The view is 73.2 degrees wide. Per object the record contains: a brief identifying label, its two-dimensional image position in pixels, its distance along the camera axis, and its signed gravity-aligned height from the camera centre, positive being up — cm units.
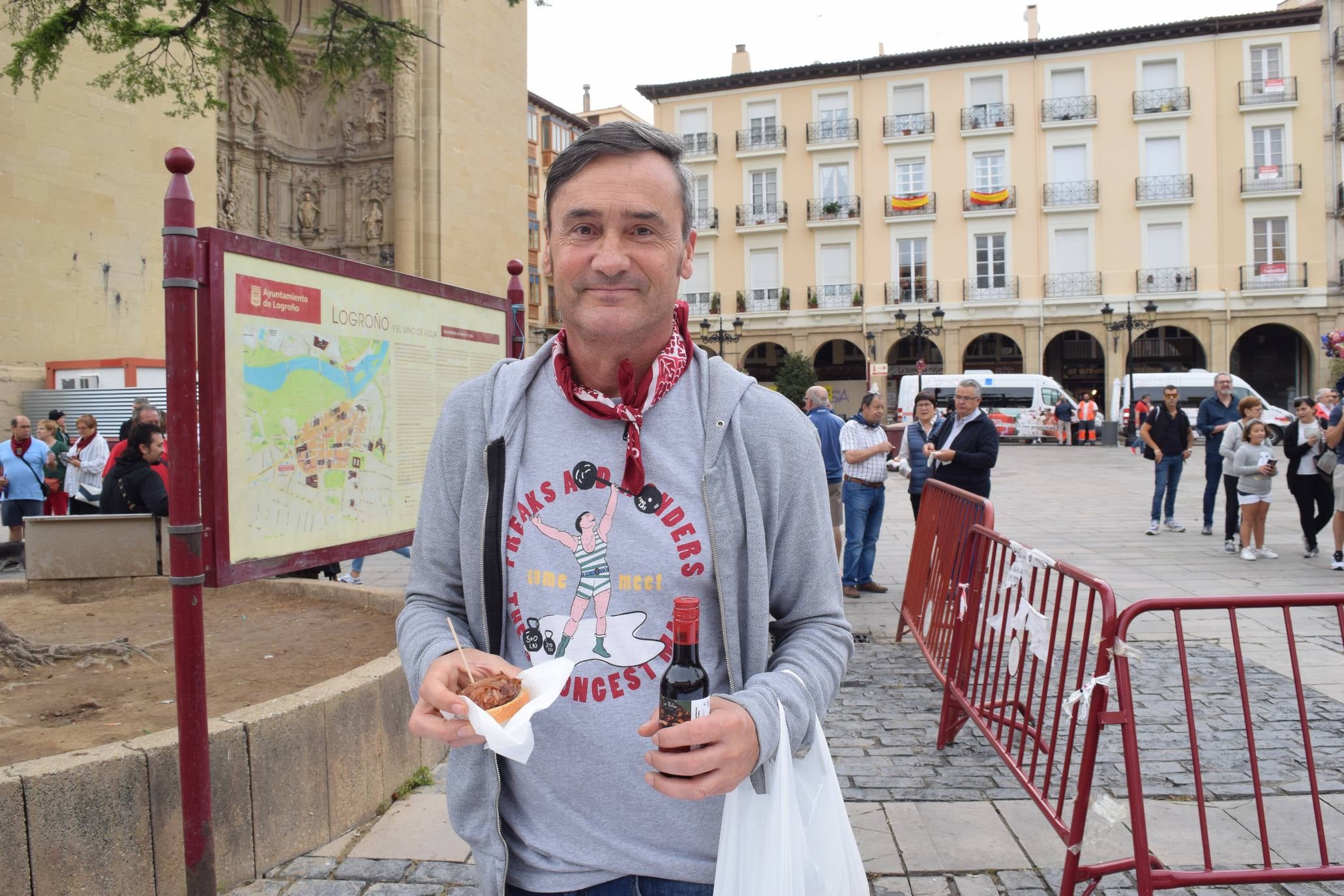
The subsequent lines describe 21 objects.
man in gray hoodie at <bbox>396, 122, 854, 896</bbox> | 146 -19
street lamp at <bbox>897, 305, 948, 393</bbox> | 3275 +431
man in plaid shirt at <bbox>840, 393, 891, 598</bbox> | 827 -58
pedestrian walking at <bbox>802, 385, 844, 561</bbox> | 841 -5
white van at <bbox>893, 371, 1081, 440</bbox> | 3161 +114
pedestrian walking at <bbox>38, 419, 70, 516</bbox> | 1103 -29
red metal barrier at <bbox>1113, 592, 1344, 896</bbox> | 246 -96
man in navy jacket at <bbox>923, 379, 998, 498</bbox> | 755 -11
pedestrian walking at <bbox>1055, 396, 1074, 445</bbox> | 3050 +50
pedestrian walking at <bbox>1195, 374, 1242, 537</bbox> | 1121 +8
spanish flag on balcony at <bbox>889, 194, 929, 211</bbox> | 3853 +1001
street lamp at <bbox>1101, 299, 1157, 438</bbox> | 3001 +409
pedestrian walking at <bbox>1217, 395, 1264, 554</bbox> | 966 -11
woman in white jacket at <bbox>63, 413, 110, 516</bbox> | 1030 -20
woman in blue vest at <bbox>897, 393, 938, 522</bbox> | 862 -7
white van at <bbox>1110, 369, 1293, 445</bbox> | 2828 +143
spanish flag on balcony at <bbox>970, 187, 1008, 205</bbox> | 3784 +993
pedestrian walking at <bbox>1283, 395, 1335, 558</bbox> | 915 -44
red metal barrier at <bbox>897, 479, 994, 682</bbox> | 491 -78
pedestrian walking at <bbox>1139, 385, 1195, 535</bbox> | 1123 -14
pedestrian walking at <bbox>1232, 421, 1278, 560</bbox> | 938 -52
